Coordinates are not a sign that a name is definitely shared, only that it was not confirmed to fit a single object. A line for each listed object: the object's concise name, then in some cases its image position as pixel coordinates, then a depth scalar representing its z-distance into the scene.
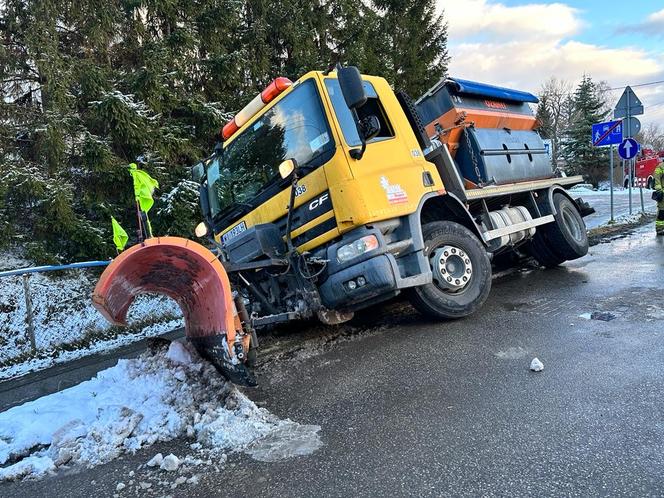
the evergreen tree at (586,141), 36.69
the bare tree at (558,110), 52.56
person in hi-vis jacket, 10.62
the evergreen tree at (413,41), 15.67
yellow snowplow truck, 3.53
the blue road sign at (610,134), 13.42
